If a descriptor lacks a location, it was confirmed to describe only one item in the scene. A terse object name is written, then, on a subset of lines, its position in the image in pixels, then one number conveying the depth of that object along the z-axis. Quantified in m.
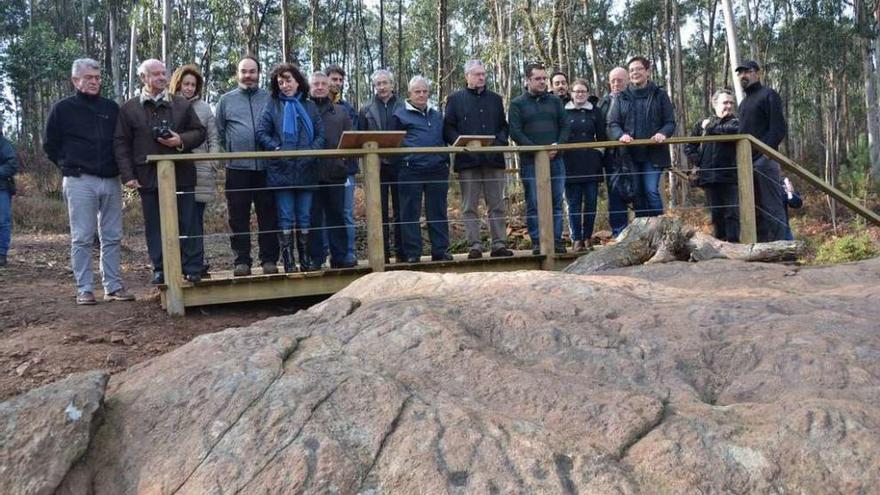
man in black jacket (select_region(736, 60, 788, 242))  7.75
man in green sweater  7.56
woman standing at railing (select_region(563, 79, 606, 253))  7.78
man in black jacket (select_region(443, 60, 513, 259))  7.23
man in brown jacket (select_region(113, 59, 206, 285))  6.34
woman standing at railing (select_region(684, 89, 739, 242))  7.84
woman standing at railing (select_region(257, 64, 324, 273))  6.58
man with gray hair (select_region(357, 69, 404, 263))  7.26
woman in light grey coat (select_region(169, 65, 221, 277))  6.66
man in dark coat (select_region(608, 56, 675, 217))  7.58
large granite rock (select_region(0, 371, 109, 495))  2.82
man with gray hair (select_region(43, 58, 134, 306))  6.29
